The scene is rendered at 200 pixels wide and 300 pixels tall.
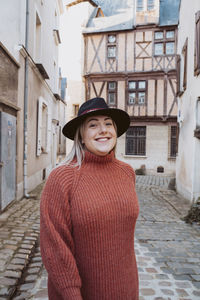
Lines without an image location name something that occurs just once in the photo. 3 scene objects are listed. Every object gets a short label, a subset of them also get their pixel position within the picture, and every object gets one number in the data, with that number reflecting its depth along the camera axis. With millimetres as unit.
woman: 1391
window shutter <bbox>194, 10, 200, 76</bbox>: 6910
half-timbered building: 15258
